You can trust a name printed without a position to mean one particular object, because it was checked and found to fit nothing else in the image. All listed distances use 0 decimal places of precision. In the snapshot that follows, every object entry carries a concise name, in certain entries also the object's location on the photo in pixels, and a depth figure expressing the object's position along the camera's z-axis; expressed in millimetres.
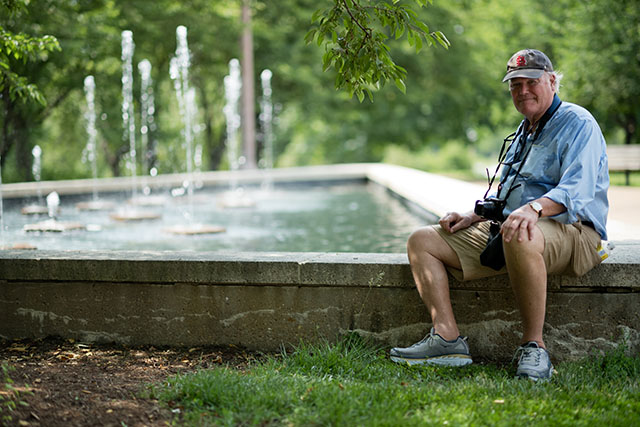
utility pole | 17891
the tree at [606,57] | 16953
